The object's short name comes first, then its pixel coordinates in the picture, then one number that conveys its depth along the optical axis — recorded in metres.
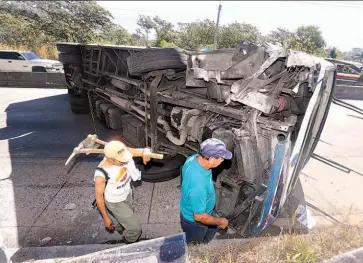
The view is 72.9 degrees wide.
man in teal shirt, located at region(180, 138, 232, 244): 2.24
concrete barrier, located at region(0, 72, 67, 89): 13.69
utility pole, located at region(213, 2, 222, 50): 22.23
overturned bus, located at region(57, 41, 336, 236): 2.77
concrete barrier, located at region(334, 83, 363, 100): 13.61
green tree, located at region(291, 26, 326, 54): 33.09
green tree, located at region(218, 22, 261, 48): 25.25
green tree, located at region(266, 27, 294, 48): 33.45
